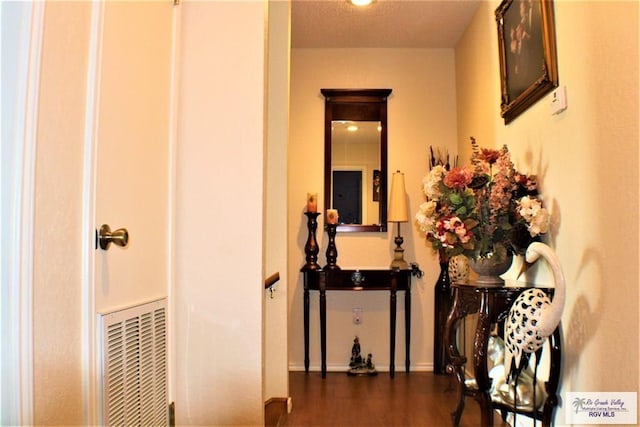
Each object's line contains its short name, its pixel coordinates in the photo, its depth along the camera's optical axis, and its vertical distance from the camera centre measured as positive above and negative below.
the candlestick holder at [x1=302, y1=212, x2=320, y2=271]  3.48 -0.14
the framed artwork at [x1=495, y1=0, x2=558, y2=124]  1.96 +0.83
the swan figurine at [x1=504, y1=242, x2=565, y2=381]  1.62 -0.32
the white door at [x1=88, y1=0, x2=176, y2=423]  1.27 +0.24
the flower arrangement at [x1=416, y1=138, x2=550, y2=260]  1.89 +0.05
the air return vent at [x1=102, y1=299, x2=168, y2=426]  1.27 -0.43
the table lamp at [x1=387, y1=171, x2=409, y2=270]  3.50 +0.14
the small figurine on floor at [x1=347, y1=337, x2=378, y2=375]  3.47 -1.07
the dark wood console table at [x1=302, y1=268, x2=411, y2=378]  3.34 -0.43
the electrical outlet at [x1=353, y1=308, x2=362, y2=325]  3.66 -0.72
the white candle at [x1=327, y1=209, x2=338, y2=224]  3.55 +0.07
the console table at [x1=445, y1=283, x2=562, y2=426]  1.81 -0.47
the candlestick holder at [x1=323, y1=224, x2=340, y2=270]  3.54 -0.18
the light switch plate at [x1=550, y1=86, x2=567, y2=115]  1.85 +0.52
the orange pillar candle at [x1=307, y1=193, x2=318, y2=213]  3.52 +0.18
